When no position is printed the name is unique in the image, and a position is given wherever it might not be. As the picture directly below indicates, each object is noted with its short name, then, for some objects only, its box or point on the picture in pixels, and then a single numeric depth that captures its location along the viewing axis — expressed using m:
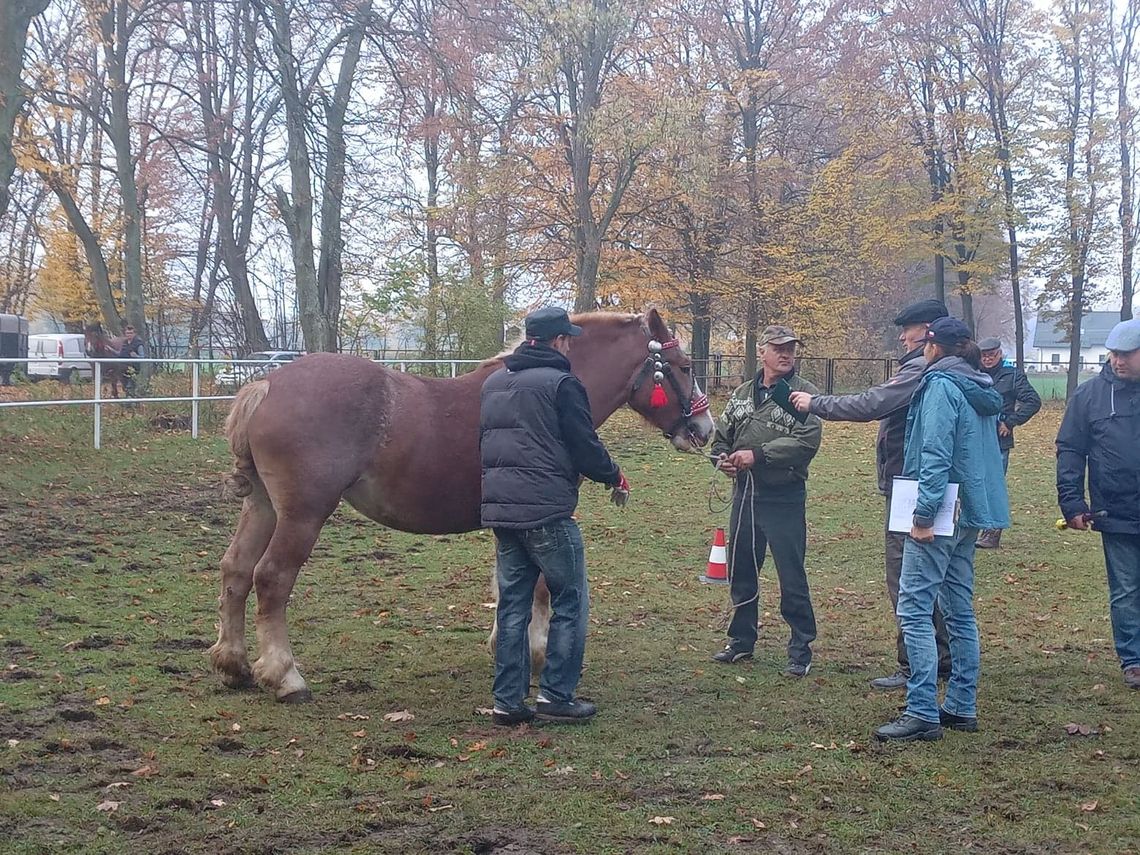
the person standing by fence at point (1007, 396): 9.62
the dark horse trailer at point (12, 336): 31.87
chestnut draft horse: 5.42
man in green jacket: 6.05
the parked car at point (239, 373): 16.98
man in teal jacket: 4.84
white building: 75.00
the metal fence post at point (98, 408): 13.31
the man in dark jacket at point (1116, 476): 5.85
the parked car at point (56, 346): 37.36
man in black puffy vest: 5.06
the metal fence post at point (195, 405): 14.99
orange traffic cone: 6.81
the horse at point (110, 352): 16.28
